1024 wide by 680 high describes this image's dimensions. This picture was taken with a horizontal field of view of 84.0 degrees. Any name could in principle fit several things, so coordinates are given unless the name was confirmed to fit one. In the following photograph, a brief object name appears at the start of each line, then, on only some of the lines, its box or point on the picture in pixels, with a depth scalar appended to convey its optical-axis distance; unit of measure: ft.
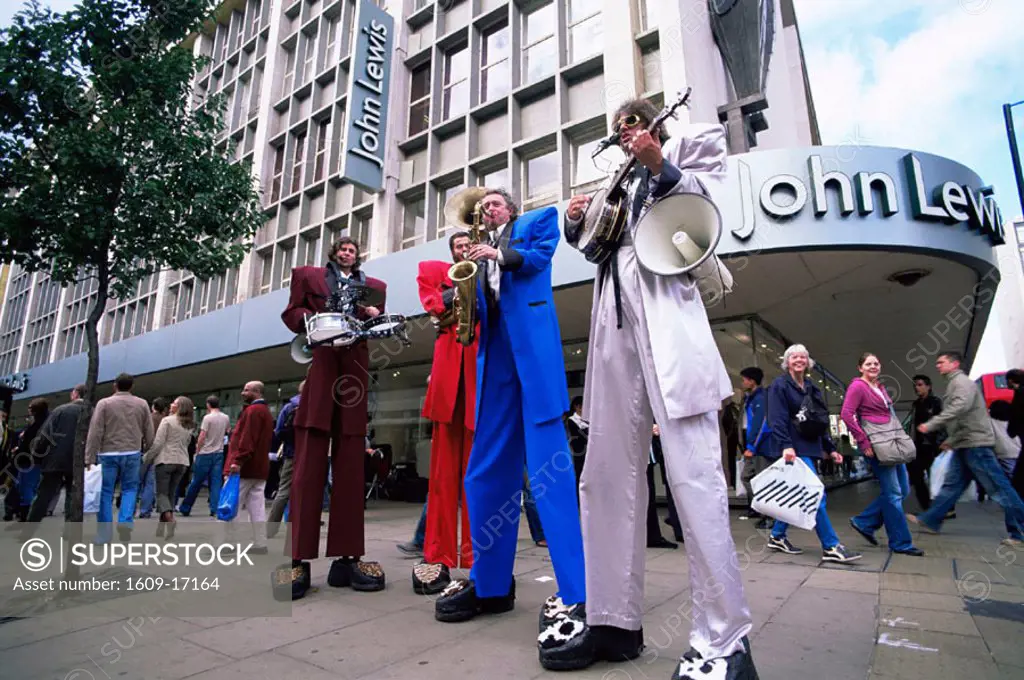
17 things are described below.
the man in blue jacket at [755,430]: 19.83
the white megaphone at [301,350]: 12.10
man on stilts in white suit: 5.81
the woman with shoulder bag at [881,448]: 16.47
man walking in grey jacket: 18.88
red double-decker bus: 67.11
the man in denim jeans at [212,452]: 26.27
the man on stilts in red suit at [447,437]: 10.94
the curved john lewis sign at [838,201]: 23.24
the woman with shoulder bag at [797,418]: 16.47
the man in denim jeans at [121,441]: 18.90
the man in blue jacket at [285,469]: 16.93
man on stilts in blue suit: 8.45
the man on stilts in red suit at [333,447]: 11.10
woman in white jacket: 23.90
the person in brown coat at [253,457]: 17.89
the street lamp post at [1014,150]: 23.45
